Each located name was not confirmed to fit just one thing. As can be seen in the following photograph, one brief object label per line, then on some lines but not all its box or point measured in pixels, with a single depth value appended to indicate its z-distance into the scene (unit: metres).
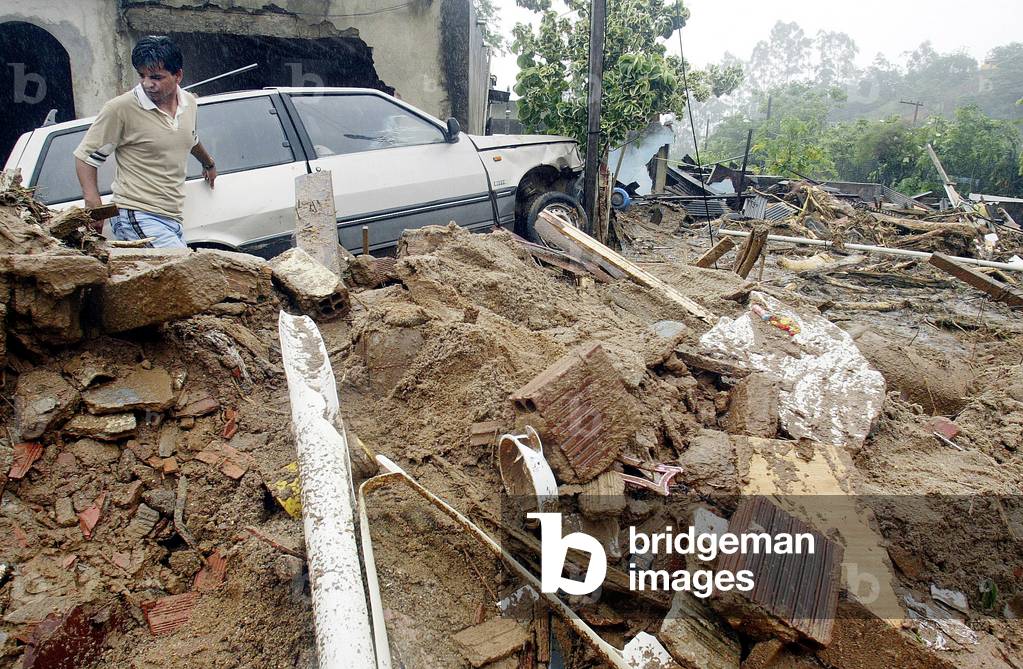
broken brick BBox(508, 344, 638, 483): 2.30
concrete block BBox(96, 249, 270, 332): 2.48
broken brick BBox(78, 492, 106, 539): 2.14
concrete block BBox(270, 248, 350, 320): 3.51
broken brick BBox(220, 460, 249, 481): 2.45
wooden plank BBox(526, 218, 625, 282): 4.66
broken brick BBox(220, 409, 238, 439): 2.62
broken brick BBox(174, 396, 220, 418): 2.58
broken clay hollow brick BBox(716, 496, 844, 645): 1.93
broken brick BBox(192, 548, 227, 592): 2.12
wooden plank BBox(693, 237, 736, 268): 5.68
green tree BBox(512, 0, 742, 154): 8.58
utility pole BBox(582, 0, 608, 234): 6.94
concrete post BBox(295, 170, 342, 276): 4.33
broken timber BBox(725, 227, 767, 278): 5.40
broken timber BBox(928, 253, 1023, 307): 5.53
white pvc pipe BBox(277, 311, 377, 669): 1.71
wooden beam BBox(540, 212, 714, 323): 4.07
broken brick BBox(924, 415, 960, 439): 3.22
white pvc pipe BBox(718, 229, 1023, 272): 6.34
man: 3.59
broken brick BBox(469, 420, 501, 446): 2.54
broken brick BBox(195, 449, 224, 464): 2.47
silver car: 4.56
